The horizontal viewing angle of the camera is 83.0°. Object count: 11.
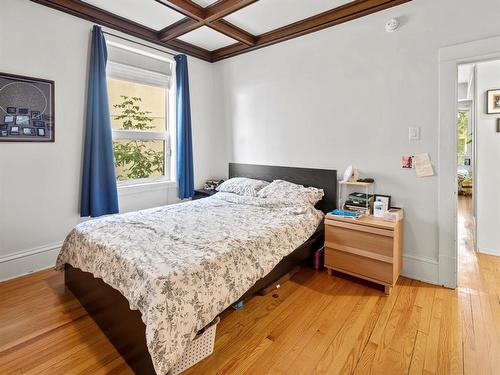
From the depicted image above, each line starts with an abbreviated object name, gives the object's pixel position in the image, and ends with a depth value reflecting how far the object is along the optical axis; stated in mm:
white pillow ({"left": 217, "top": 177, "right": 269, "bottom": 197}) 3346
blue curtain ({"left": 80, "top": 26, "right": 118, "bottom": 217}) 2879
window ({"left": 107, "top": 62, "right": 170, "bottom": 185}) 3295
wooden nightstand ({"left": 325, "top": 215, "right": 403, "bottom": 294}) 2285
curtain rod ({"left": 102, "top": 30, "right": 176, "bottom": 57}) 3011
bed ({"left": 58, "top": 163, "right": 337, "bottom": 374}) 1432
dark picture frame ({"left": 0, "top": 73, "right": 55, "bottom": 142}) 2443
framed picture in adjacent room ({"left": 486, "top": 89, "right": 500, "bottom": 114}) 3004
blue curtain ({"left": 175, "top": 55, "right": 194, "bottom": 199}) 3695
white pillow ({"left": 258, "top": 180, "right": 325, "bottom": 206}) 2904
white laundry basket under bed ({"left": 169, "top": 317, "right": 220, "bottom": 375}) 1529
